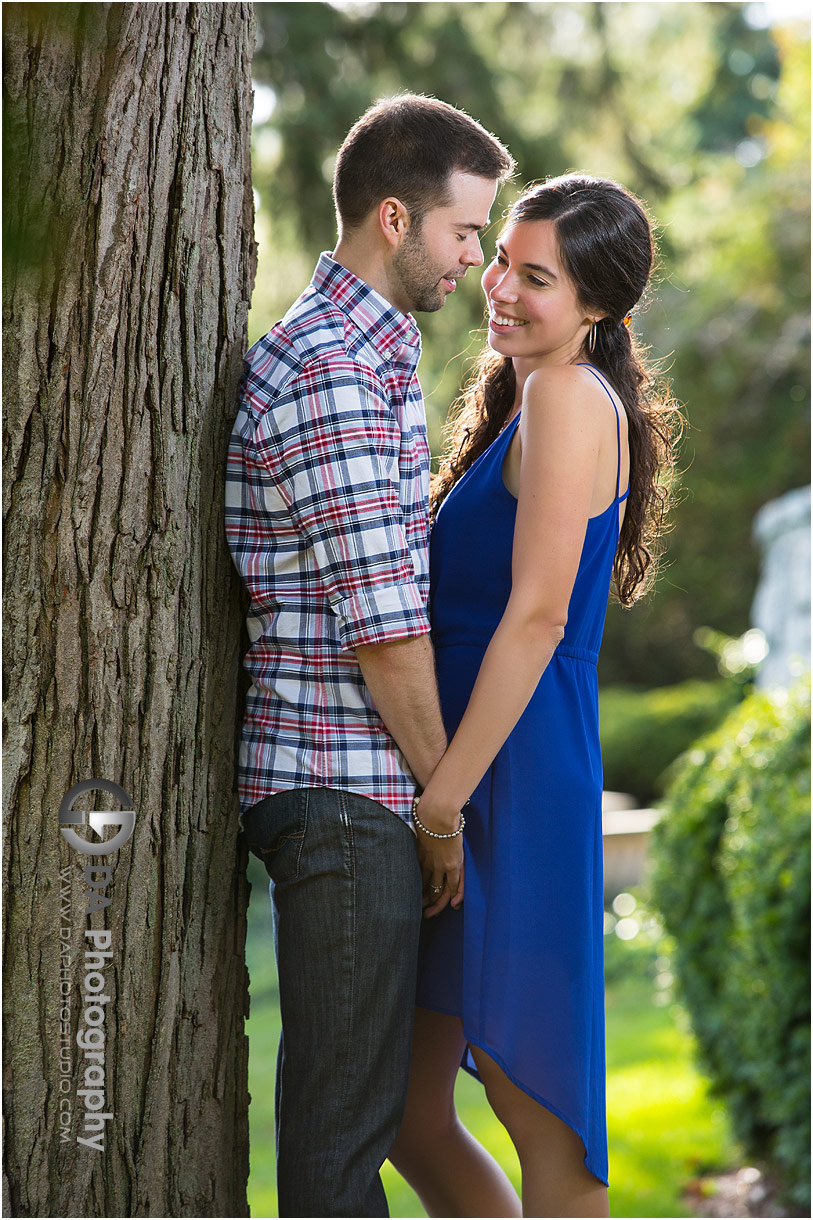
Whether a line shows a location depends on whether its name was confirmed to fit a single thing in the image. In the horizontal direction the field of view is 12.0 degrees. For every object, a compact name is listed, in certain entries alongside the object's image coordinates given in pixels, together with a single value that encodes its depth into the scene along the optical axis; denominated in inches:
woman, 181.0
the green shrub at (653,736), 615.4
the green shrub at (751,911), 219.3
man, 178.2
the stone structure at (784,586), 411.6
